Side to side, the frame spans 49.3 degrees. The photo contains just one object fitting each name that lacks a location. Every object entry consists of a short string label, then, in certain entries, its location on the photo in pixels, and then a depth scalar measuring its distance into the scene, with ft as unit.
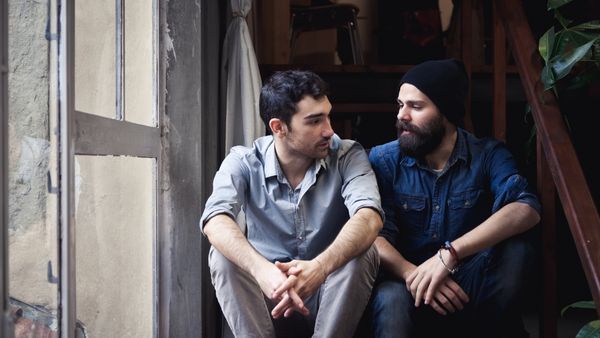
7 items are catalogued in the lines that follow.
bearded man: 6.57
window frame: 4.77
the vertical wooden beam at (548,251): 6.95
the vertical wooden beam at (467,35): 9.48
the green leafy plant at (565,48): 6.19
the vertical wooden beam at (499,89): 8.40
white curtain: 8.77
